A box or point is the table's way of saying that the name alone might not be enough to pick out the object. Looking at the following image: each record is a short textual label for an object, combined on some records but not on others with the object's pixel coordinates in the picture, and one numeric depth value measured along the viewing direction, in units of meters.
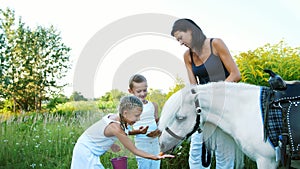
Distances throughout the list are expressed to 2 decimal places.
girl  2.68
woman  2.87
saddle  2.27
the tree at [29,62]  11.77
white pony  2.51
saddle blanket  2.34
